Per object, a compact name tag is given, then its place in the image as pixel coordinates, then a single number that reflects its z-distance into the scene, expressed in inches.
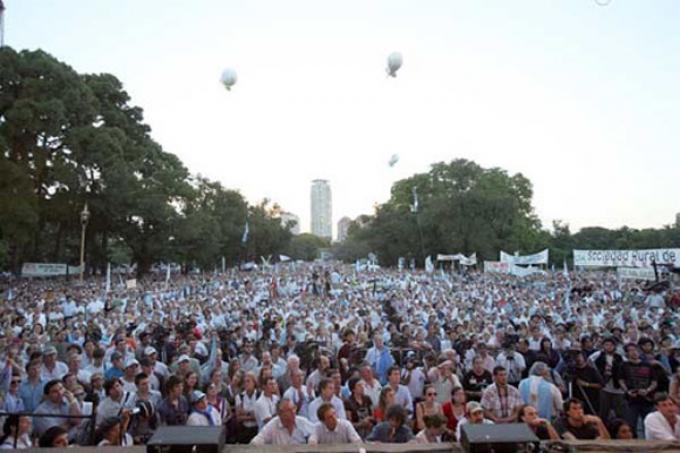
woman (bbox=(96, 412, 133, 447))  188.4
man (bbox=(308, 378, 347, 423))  216.2
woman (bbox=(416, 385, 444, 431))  215.4
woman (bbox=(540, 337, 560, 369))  342.3
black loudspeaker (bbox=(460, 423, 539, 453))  110.6
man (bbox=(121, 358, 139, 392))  260.3
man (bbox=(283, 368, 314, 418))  237.1
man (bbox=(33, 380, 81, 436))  214.8
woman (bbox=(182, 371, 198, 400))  251.4
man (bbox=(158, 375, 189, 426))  225.0
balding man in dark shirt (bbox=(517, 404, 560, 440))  177.5
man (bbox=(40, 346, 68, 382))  276.1
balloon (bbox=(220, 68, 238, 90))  658.2
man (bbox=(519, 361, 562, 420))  232.2
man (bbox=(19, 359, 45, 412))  243.8
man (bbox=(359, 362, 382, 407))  258.8
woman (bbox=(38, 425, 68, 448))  165.9
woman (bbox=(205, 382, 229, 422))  233.3
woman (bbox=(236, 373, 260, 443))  226.5
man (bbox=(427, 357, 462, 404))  261.4
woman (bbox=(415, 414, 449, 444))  185.5
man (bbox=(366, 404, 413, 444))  195.9
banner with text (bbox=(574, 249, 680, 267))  1063.0
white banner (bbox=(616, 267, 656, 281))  992.9
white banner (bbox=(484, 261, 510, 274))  1584.6
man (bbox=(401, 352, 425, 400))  282.0
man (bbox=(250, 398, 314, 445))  183.9
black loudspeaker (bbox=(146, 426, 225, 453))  109.7
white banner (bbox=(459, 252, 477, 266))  1581.9
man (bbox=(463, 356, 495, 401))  274.8
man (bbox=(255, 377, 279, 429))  230.2
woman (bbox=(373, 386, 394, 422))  228.2
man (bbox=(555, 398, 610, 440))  193.3
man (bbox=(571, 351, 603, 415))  283.9
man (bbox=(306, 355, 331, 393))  277.5
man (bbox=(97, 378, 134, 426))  226.3
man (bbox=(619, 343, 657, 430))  269.6
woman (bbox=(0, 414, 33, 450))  186.9
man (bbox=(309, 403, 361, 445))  182.4
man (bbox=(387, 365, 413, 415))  243.6
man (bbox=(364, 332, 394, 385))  331.3
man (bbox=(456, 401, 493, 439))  188.7
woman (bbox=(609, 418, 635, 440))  200.2
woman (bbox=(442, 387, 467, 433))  219.9
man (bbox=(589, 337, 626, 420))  271.4
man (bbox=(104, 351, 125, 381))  293.3
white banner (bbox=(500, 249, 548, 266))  1467.8
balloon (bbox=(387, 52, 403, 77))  625.6
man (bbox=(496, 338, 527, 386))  323.3
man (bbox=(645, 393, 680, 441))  183.3
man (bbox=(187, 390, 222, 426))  213.7
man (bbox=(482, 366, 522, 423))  229.9
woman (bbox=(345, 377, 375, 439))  232.9
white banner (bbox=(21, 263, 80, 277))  1317.9
